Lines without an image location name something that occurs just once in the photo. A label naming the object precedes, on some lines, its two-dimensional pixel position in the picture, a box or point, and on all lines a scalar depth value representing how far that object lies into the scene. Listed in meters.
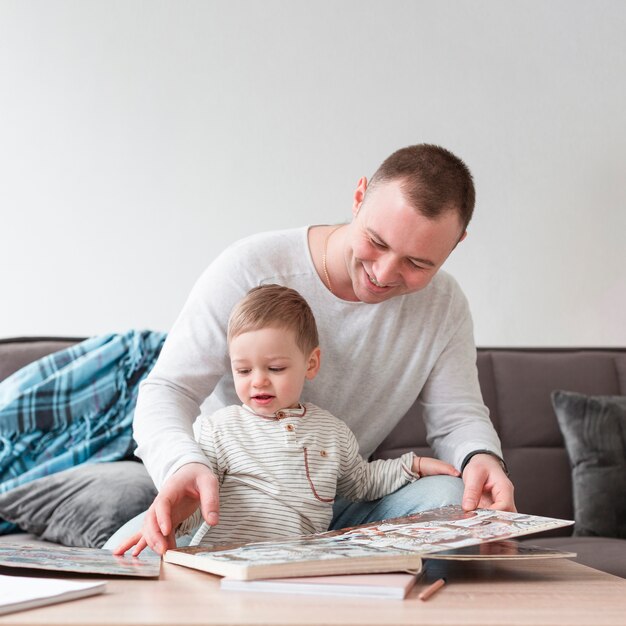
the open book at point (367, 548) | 0.84
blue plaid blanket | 1.91
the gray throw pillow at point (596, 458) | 2.00
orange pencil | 0.81
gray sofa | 2.09
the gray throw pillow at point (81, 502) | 1.67
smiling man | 1.30
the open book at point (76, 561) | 0.90
